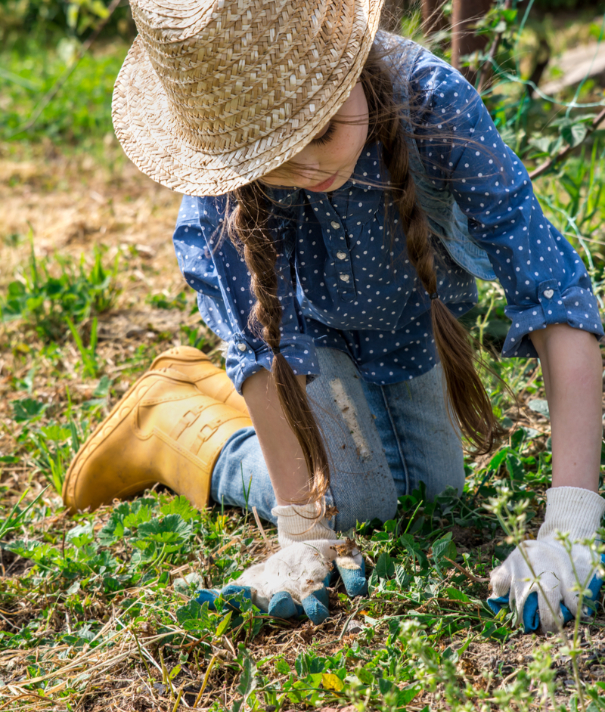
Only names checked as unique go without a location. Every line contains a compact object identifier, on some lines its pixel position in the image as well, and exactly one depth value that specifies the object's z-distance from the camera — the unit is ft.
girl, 8.24
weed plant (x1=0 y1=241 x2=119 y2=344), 11.31
